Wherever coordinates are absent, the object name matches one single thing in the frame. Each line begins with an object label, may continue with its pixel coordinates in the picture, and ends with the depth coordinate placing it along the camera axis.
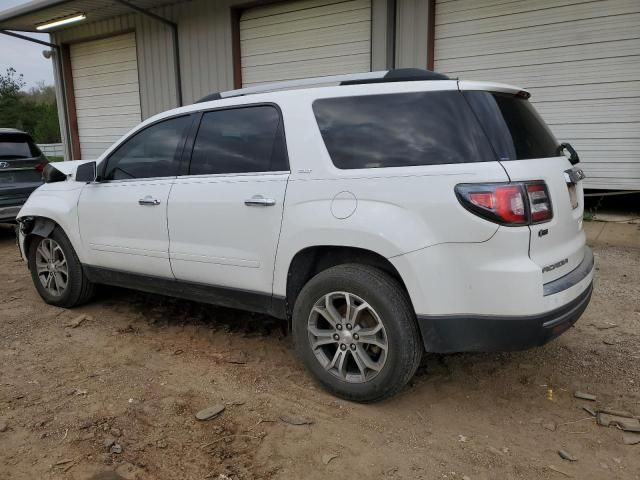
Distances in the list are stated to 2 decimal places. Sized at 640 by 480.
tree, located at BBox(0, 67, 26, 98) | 41.84
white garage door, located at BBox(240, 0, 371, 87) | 9.36
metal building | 7.49
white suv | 2.69
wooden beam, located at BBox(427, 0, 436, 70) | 8.44
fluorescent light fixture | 12.20
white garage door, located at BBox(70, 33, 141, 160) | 13.03
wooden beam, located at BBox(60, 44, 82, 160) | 14.29
